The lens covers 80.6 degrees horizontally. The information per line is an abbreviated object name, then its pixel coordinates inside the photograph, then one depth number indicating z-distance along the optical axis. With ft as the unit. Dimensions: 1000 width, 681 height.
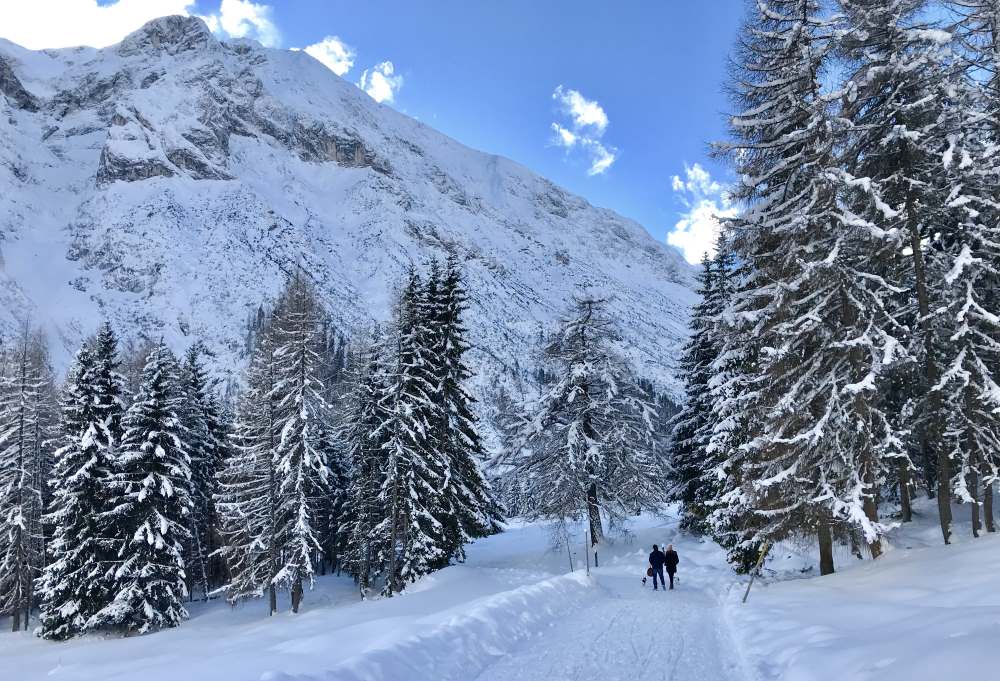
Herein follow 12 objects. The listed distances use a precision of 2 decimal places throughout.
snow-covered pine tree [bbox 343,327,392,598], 89.92
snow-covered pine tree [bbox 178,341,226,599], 120.37
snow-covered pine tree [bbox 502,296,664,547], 89.56
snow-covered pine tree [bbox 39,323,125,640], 90.74
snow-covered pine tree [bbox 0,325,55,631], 104.27
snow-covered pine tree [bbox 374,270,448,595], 82.43
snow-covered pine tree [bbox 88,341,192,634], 90.12
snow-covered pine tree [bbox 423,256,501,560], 87.56
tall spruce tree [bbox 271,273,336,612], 92.07
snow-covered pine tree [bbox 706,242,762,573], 50.78
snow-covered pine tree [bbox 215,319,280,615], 94.84
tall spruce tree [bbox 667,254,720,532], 85.66
